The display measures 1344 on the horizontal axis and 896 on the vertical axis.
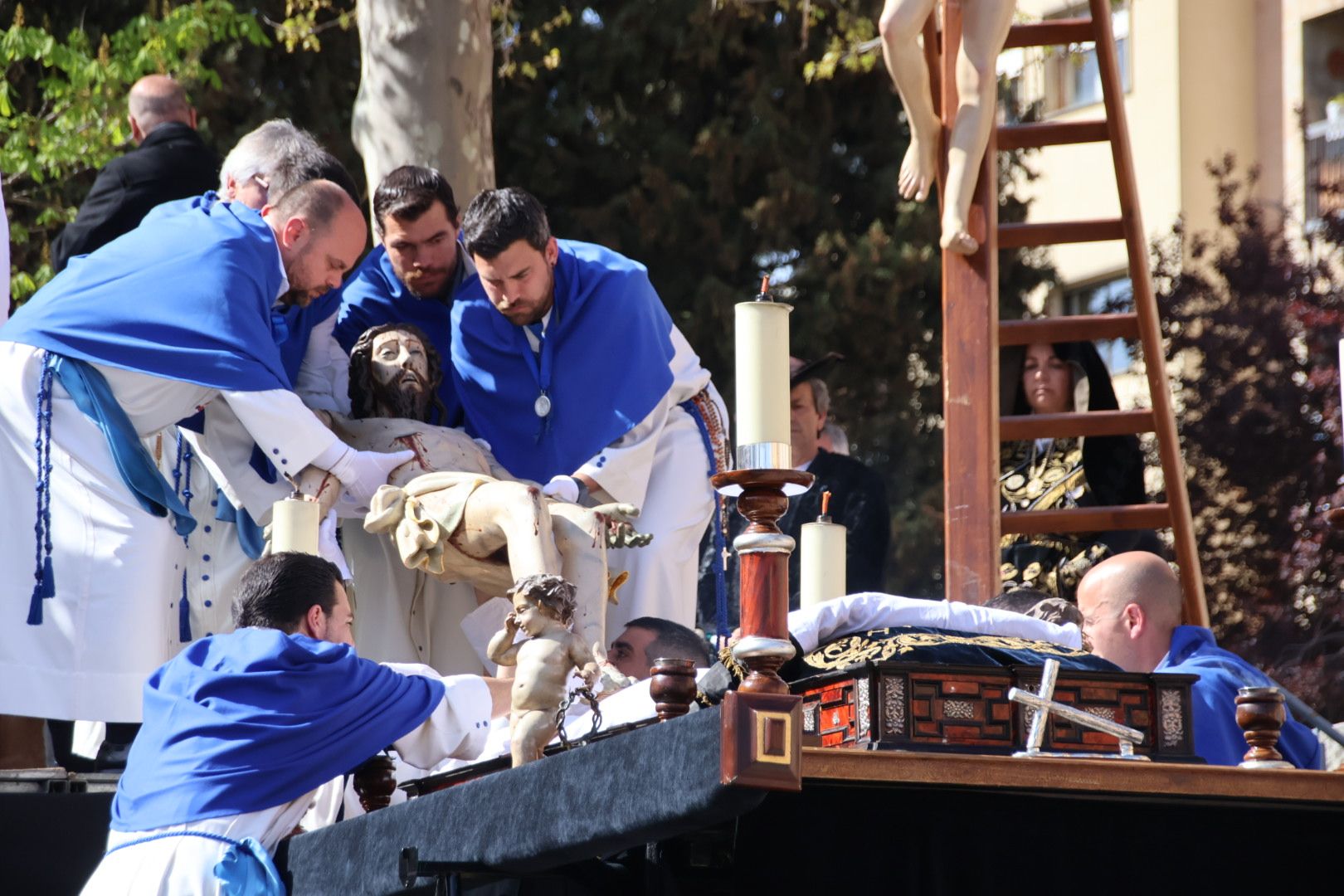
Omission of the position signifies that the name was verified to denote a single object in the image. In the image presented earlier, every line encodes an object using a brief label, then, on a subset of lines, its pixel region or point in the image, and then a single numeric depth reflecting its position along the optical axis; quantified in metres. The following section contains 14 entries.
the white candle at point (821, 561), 12.51
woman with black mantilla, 16.91
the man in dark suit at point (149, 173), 16.62
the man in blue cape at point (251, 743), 9.13
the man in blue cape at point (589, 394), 13.26
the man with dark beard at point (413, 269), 13.33
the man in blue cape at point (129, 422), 12.12
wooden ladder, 15.91
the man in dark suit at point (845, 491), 16.94
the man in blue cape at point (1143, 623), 10.59
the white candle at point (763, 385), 7.39
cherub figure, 8.69
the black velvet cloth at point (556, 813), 6.85
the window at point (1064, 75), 38.44
